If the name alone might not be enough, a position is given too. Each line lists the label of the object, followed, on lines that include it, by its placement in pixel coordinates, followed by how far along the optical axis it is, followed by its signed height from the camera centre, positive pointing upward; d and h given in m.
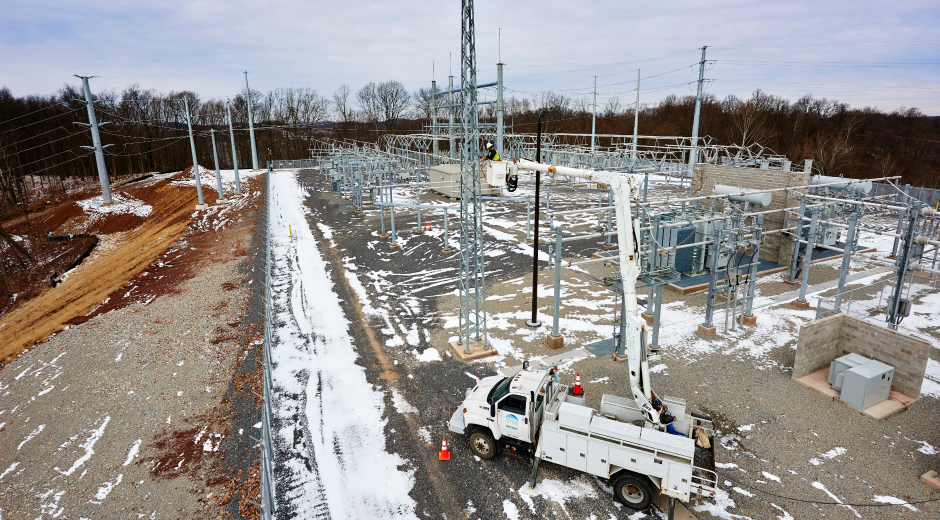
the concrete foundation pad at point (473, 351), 13.60 -5.72
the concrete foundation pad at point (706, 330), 14.73 -5.52
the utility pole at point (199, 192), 36.96 -2.94
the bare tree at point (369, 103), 84.81 +8.87
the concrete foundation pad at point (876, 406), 10.75 -5.83
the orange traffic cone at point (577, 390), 10.26 -5.10
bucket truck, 7.90 -4.99
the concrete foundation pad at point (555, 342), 14.06 -5.57
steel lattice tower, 11.77 +0.78
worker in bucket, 11.22 -0.04
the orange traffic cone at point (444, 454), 9.54 -5.98
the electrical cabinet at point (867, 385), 10.79 -5.34
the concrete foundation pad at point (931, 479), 8.60 -5.96
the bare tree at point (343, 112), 87.62 +7.53
